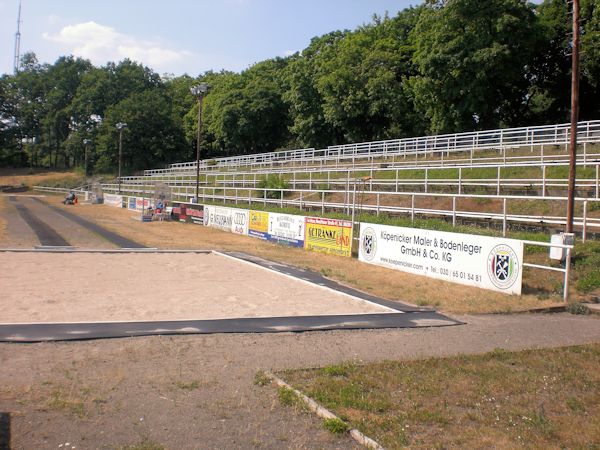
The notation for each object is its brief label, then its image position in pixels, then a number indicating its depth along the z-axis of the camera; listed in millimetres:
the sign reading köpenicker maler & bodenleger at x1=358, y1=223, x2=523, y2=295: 13892
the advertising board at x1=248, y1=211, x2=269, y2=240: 28062
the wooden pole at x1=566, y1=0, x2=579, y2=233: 15359
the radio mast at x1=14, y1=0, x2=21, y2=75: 133300
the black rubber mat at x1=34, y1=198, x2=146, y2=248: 24723
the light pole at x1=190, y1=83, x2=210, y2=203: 37812
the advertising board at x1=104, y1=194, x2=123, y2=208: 60281
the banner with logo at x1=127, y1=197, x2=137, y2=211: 54956
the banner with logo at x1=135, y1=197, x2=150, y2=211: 49031
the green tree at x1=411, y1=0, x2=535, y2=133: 45156
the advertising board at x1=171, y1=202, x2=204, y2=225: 37812
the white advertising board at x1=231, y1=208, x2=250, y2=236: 30703
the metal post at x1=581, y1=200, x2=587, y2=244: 16172
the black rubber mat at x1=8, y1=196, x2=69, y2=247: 24078
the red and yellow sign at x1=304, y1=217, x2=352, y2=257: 21531
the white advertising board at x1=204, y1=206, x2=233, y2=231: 33219
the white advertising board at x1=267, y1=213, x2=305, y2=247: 24750
